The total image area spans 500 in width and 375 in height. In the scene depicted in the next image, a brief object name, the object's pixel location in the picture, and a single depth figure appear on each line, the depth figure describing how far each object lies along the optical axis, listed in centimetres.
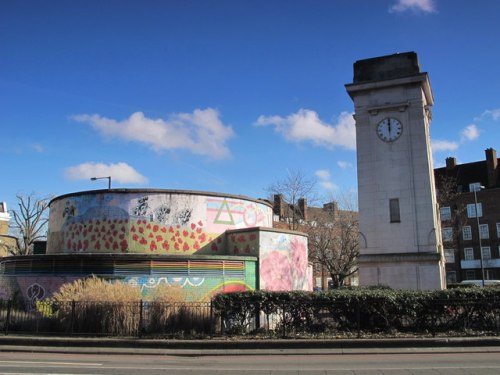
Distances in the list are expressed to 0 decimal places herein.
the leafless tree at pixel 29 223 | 6200
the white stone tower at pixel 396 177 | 2531
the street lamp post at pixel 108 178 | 3548
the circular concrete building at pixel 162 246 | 2006
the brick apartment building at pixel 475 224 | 6325
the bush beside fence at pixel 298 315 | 1559
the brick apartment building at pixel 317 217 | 4547
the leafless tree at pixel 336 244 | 4169
